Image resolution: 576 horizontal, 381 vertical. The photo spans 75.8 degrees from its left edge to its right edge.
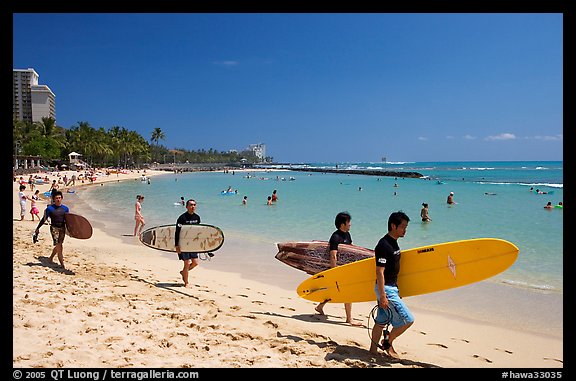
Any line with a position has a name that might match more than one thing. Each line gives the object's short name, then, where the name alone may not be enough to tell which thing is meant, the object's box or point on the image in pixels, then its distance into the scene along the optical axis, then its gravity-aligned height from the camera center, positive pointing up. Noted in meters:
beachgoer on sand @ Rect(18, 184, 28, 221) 14.95 -0.65
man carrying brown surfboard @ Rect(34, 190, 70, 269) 6.70 -0.63
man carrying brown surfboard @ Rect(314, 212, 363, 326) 5.07 -0.73
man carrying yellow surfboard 3.65 -0.97
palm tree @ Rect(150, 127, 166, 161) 129.00 +17.71
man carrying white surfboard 6.27 -0.81
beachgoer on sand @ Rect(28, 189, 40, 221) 14.51 -0.90
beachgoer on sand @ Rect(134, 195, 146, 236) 12.69 -1.04
